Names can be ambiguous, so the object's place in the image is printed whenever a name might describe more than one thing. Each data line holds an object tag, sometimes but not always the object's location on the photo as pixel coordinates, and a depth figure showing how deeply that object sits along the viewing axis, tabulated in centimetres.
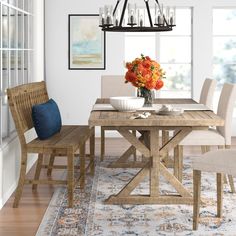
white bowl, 496
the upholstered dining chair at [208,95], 634
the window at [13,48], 531
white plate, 470
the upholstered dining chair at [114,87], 714
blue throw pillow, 495
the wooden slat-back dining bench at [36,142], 475
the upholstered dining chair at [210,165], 396
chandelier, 526
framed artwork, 887
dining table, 441
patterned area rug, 409
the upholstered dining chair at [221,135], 535
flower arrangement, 520
